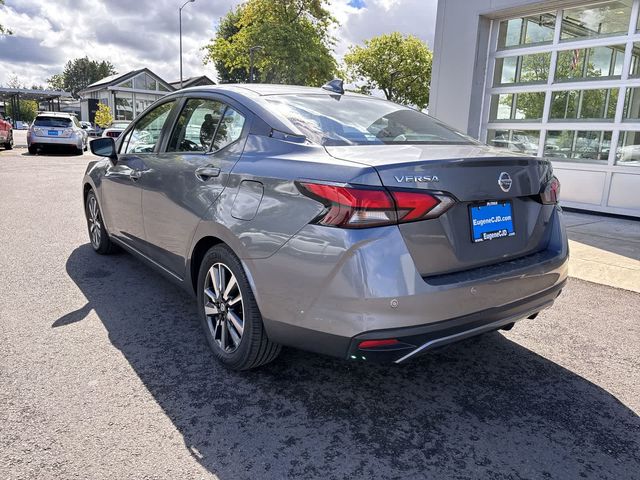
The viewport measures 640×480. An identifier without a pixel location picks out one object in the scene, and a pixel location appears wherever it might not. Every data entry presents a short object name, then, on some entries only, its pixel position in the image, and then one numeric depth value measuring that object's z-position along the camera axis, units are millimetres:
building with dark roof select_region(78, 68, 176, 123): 51125
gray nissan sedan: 2152
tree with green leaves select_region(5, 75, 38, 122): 70994
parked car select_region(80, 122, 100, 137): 31503
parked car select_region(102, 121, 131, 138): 19969
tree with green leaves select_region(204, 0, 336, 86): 27578
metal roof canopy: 41481
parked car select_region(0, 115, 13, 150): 19516
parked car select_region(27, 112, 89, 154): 19031
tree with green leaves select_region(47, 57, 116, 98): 109125
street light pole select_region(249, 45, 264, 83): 27375
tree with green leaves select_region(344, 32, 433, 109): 42406
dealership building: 7945
